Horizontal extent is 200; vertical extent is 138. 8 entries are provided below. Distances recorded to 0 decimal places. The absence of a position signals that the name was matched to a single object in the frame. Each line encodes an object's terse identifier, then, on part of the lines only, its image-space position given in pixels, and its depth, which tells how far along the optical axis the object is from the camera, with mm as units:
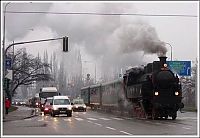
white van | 40781
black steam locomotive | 33094
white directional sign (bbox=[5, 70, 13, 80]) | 35781
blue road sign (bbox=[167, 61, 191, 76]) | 55062
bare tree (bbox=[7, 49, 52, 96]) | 72062
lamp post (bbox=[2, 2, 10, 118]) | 35750
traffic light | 35875
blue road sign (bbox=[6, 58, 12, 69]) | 35656
